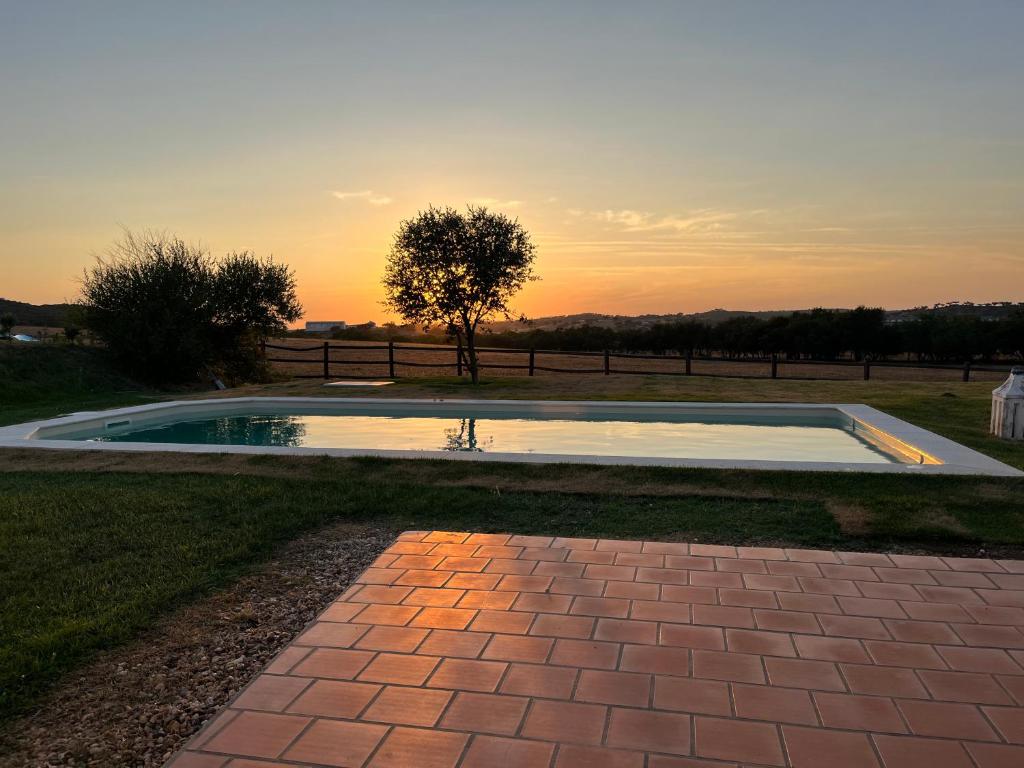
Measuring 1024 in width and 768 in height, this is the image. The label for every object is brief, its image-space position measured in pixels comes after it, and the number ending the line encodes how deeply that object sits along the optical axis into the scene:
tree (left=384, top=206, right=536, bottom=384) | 15.58
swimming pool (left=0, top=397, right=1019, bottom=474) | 6.76
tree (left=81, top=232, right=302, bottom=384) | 16.06
